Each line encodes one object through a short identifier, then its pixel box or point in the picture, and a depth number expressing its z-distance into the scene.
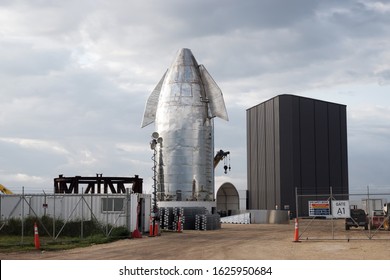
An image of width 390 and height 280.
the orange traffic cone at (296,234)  26.60
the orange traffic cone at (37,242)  24.27
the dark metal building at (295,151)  69.69
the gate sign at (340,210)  26.16
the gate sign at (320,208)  26.38
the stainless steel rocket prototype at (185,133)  46.56
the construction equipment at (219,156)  56.61
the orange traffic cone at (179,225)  38.06
